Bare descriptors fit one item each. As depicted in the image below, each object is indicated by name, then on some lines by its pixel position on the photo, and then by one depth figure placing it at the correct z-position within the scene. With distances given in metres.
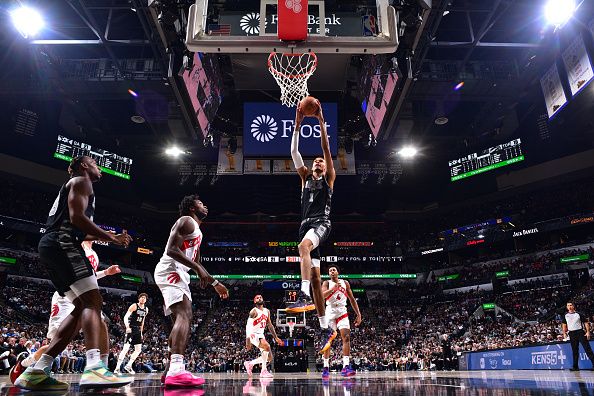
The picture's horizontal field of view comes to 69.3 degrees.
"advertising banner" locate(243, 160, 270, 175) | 20.05
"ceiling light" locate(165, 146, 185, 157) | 22.94
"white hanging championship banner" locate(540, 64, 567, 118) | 13.93
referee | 10.30
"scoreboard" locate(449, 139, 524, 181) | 24.66
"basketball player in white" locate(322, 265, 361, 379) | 9.13
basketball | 5.43
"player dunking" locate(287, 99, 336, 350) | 5.50
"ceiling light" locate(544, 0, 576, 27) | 12.36
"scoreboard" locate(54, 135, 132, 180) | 23.67
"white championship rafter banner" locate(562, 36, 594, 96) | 11.89
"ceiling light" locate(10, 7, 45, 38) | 12.98
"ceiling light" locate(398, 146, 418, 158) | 23.50
